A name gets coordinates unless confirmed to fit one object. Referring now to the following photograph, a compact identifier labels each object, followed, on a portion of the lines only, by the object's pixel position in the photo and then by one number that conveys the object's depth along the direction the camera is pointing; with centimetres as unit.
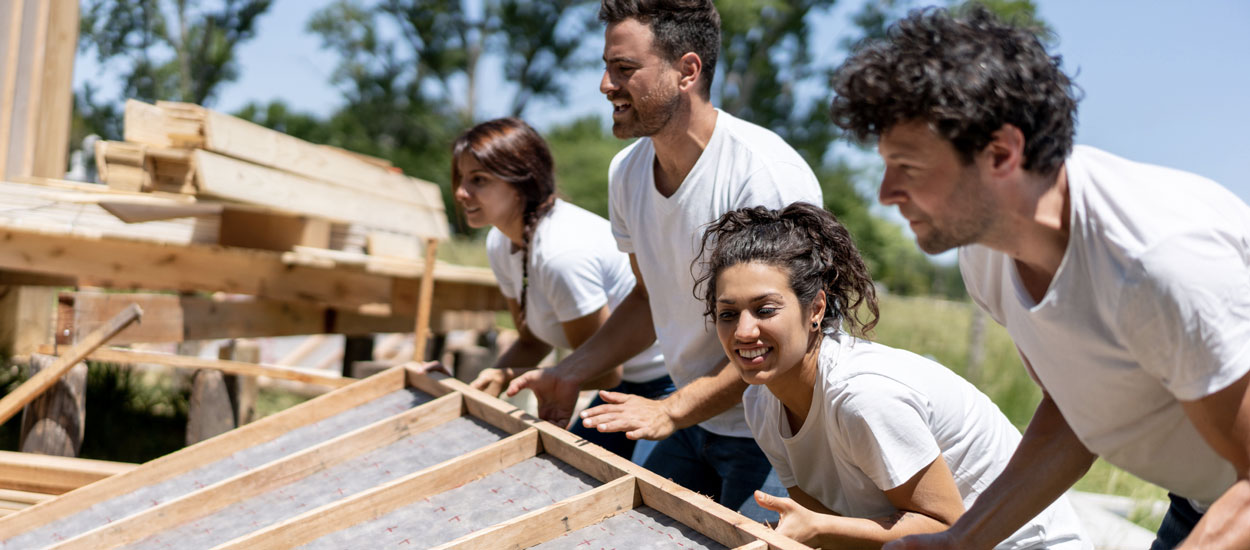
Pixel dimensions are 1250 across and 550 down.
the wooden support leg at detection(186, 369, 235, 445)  520
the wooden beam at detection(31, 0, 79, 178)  618
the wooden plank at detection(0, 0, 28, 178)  586
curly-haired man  152
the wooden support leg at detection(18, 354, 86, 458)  459
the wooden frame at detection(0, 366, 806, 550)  222
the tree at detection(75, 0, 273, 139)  1920
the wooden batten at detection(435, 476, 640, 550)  215
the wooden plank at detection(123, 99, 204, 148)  483
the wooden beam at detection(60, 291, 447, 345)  458
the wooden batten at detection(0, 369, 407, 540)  270
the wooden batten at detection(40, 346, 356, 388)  486
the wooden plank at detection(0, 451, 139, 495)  351
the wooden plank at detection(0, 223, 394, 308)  481
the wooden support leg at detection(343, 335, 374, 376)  701
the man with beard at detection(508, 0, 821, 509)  281
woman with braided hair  369
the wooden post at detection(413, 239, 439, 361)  486
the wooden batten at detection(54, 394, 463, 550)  251
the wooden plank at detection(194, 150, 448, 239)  473
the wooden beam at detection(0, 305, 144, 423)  384
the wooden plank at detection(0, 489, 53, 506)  321
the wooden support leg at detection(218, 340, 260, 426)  560
